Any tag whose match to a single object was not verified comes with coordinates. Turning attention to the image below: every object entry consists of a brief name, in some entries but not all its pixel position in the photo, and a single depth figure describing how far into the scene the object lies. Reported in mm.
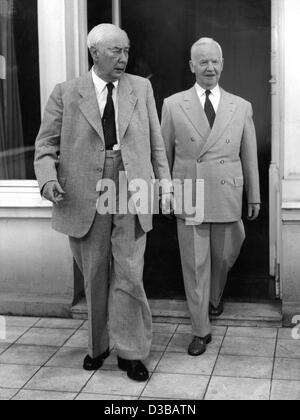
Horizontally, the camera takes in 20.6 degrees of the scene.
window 6184
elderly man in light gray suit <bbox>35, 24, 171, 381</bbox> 4820
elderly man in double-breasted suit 5387
